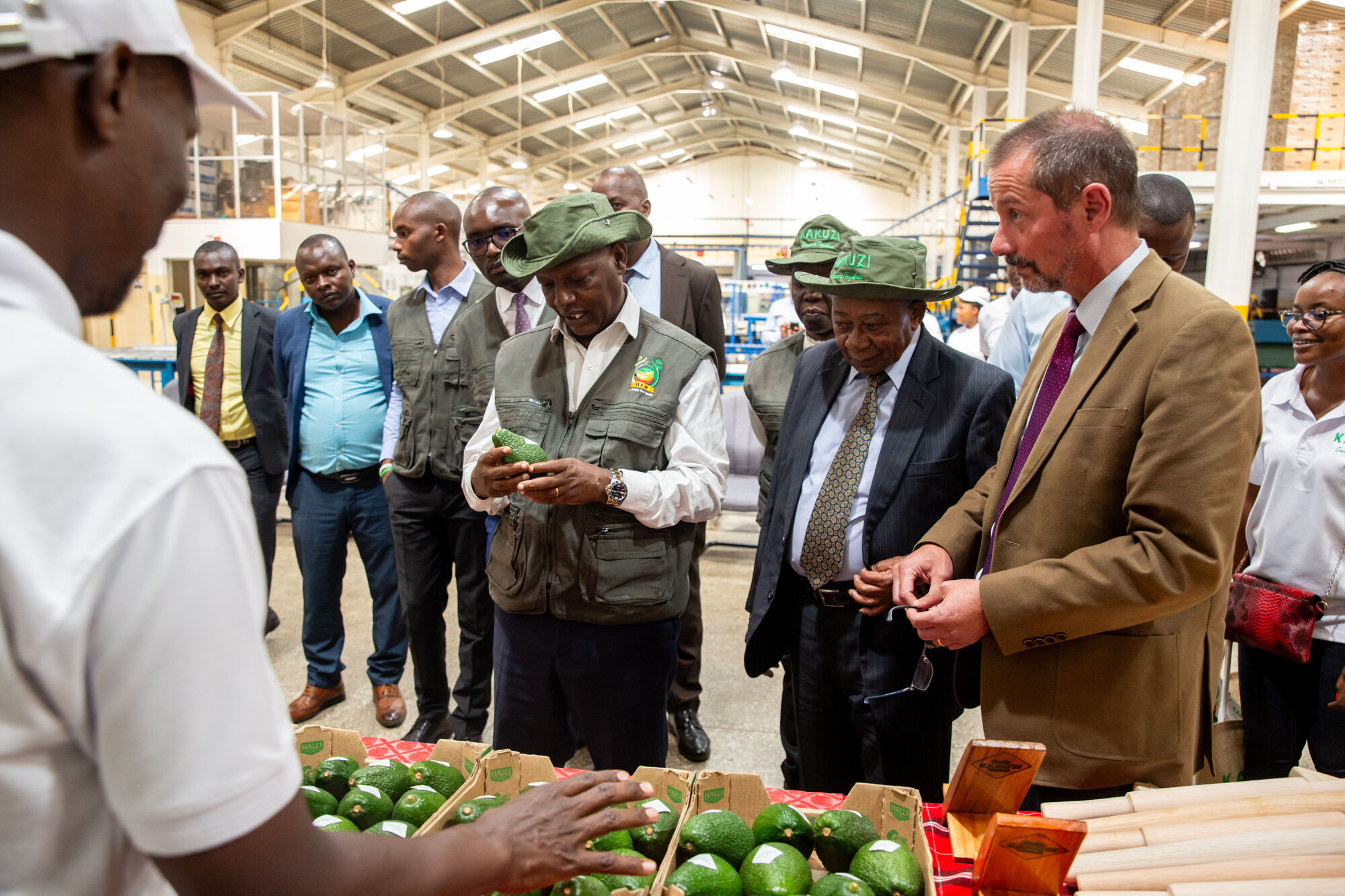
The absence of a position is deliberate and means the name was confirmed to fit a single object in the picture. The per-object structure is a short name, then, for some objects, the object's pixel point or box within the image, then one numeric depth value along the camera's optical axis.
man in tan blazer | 1.38
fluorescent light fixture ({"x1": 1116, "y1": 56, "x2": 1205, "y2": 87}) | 13.78
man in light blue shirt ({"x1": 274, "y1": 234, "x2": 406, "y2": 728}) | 3.38
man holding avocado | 2.04
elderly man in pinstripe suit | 2.03
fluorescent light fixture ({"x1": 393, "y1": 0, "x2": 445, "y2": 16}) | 13.70
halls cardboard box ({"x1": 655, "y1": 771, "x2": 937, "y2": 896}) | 1.39
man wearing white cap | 0.49
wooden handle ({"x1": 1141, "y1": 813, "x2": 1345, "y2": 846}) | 1.25
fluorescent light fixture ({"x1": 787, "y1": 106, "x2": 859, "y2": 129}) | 21.23
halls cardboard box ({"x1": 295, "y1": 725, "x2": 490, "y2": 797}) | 1.64
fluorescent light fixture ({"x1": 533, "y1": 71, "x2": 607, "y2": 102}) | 19.72
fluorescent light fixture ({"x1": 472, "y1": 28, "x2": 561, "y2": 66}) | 16.42
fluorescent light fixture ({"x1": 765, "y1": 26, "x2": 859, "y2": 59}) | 15.39
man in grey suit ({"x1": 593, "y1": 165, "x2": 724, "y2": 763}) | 3.25
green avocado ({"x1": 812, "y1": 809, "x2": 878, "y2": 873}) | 1.33
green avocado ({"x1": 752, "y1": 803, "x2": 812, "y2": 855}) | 1.36
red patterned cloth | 1.32
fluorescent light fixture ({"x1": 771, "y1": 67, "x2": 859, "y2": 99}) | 16.45
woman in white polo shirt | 2.15
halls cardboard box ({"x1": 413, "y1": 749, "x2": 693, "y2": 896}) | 1.51
